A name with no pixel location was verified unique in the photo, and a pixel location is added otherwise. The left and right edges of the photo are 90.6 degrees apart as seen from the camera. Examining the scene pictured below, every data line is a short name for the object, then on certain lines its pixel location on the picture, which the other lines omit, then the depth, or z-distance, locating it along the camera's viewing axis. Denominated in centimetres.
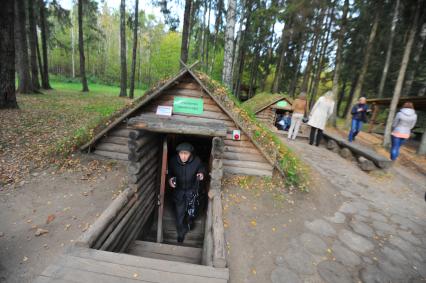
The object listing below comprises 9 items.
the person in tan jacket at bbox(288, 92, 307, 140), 885
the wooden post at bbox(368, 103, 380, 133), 1299
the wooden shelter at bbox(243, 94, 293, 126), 1248
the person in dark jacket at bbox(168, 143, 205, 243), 501
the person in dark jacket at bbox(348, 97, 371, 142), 874
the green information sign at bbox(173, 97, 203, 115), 580
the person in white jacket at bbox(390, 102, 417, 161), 705
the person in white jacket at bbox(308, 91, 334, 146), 845
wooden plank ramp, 246
